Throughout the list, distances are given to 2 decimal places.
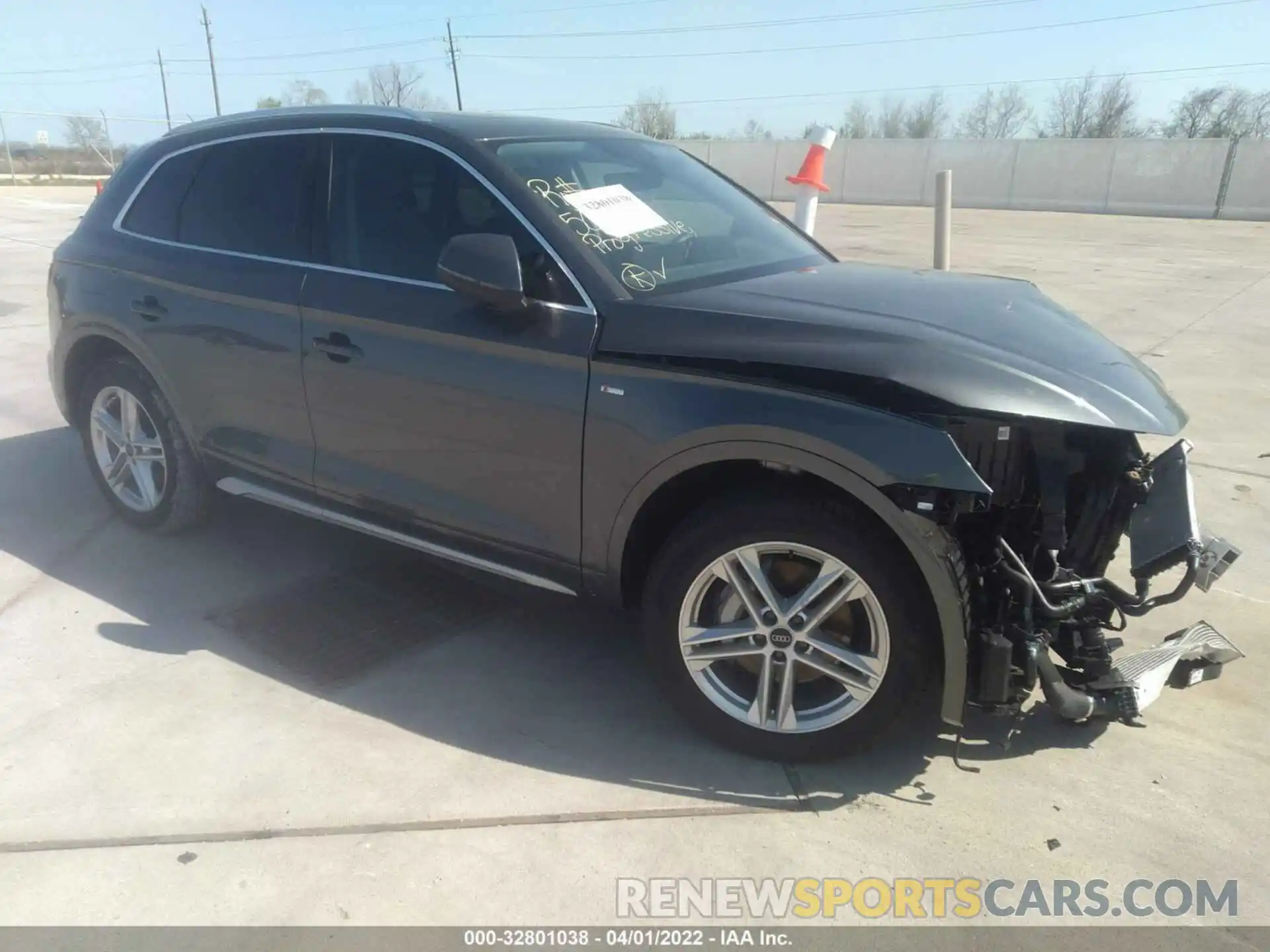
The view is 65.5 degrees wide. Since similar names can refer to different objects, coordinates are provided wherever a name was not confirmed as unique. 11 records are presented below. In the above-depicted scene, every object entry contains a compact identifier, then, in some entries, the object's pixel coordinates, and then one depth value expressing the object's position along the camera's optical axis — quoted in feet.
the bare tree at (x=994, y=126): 198.39
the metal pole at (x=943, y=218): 21.84
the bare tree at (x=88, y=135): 122.52
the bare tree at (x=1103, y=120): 180.96
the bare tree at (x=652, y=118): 175.32
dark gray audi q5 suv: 8.75
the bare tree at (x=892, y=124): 199.52
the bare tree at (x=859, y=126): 194.45
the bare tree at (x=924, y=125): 193.36
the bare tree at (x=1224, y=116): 166.71
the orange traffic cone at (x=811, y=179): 20.38
